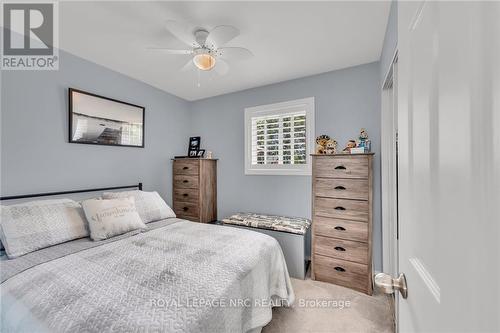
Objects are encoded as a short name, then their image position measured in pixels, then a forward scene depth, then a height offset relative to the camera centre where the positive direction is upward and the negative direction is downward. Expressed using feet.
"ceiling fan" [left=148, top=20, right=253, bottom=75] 5.27 +3.33
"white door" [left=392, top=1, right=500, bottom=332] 0.94 +0.00
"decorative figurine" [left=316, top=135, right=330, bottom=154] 8.40 +0.93
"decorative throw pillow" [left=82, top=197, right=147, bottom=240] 6.21 -1.55
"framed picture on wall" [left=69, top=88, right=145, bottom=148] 7.75 +1.84
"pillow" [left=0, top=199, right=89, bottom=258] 5.17 -1.54
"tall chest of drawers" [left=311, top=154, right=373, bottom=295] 7.28 -1.90
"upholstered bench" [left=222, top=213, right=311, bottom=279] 8.15 -2.60
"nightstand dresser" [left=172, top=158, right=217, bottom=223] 10.84 -1.18
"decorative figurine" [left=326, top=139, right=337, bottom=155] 8.20 +0.78
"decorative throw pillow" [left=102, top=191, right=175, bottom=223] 7.68 -1.46
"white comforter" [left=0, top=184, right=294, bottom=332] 3.23 -2.17
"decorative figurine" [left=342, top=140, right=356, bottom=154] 7.85 +0.76
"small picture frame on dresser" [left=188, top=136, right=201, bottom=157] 12.32 +1.21
